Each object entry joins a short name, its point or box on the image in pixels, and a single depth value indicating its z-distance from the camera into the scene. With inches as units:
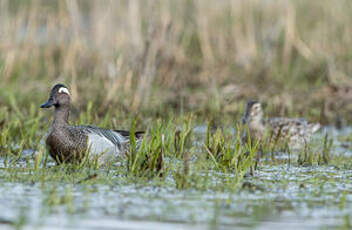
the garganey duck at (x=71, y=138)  538.0
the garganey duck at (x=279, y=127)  713.6
